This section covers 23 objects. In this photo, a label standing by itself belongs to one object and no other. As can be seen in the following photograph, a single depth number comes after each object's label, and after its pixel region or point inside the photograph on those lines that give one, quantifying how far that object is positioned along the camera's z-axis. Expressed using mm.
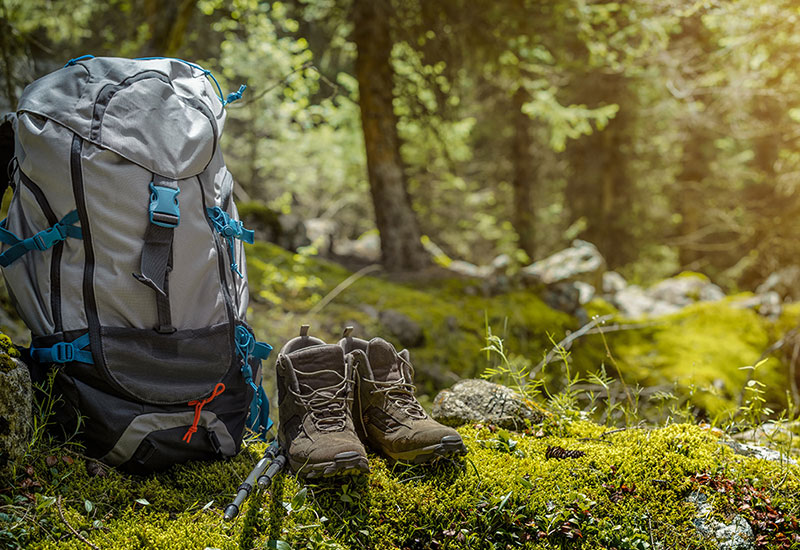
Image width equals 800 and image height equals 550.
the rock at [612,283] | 9491
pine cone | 2213
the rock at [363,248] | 9094
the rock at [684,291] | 9336
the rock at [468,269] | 8243
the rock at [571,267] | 7680
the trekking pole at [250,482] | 1876
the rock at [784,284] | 8511
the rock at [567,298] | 7207
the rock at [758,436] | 2466
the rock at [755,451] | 2264
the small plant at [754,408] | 2248
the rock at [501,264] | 7711
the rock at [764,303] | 6871
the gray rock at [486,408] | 2600
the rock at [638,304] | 8391
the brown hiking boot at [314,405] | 2002
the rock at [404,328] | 5781
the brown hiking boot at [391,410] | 2088
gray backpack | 2117
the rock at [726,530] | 1887
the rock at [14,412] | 1899
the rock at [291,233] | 7570
